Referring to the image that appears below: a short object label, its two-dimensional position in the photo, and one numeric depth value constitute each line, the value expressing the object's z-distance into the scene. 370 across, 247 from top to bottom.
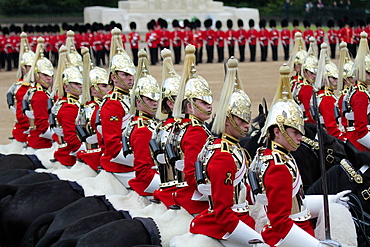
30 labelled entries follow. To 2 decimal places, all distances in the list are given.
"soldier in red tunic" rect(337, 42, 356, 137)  12.88
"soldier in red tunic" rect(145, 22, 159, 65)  39.62
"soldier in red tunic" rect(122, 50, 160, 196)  9.74
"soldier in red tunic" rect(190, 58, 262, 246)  7.11
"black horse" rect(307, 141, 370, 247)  8.09
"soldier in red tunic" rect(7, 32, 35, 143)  15.63
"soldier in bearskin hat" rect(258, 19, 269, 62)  41.87
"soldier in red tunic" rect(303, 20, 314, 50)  39.66
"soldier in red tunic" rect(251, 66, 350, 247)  6.79
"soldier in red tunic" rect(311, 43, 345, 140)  13.77
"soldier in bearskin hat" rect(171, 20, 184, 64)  40.72
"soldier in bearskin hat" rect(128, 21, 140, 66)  39.78
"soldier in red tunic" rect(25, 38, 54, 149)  14.48
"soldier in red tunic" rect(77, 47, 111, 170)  11.78
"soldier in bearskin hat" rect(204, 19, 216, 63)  41.47
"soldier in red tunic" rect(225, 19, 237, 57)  41.84
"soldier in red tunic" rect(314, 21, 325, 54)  40.50
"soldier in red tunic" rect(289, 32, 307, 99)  16.19
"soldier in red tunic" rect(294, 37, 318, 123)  15.17
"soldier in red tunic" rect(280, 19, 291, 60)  41.75
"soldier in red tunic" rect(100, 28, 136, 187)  10.67
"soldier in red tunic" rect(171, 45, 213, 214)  8.06
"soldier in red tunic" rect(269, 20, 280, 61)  41.59
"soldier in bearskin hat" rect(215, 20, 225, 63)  41.87
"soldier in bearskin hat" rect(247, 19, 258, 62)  41.69
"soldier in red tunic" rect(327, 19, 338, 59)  40.91
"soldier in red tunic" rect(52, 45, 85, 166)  12.93
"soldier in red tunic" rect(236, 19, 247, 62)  41.62
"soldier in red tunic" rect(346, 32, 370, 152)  12.35
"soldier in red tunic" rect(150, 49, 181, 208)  8.92
